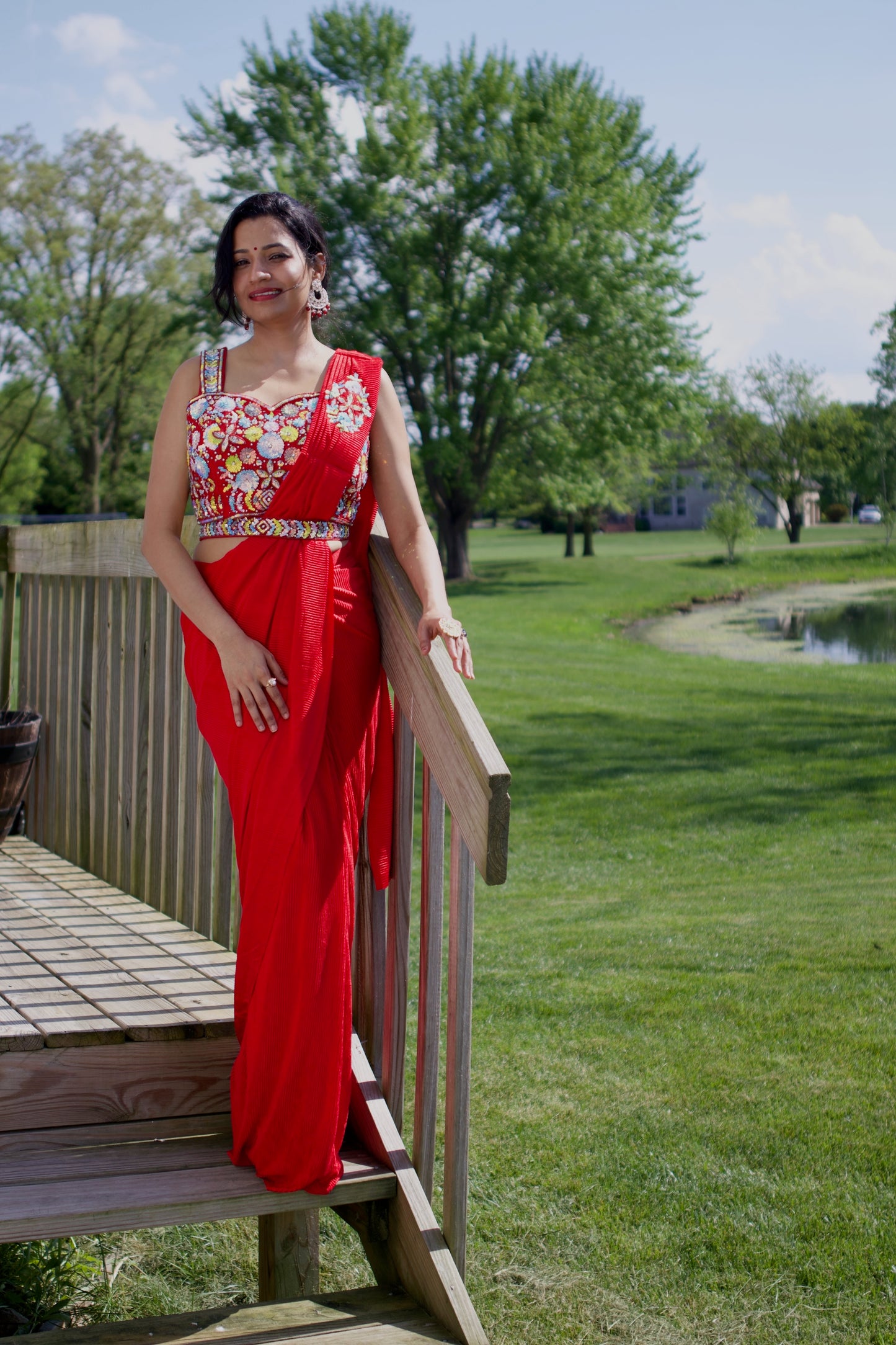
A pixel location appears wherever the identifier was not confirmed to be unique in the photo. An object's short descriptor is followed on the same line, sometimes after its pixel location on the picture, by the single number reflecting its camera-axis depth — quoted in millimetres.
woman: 2158
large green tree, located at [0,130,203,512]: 33094
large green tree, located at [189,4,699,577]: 27562
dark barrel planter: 3814
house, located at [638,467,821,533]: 71188
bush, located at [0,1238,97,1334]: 2607
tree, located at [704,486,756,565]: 37594
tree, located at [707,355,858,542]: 45062
